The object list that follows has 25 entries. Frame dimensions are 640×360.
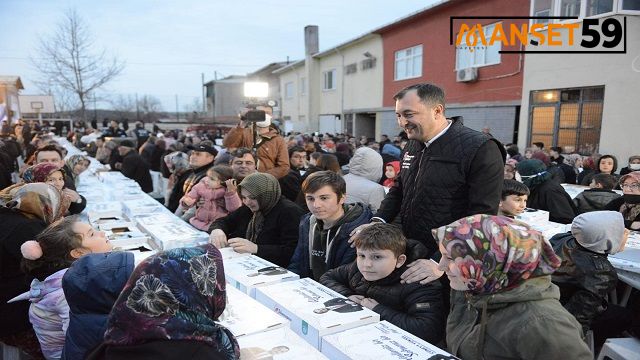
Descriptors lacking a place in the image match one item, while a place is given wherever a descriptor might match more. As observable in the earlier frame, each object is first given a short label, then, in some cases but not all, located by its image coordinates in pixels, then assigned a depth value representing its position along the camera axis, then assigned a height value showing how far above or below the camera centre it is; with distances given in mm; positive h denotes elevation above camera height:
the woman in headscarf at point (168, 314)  1284 -619
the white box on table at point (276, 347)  1513 -863
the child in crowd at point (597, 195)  4648 -882
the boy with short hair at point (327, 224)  2711 -711
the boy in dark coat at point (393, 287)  2012 -889
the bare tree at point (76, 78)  18156 +1715
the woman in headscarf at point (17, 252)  2465 -802
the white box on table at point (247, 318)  1659 -837
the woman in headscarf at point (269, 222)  2971 -800
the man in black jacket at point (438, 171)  2176 -294
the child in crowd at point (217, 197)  4129 -795
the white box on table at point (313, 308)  1641 -832
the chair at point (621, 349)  2338 -1326
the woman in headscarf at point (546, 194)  4527 -848
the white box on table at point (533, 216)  3737 -900
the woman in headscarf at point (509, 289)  1467 -639
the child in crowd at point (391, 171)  6254 -819
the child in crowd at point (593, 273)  2533 -954
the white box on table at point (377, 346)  1473 -838
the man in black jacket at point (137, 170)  7797 -997
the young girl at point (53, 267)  2012 -781
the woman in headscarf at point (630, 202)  3885 -831
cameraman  5062 -395
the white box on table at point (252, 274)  2131 -853
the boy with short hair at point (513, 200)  3621 -720
